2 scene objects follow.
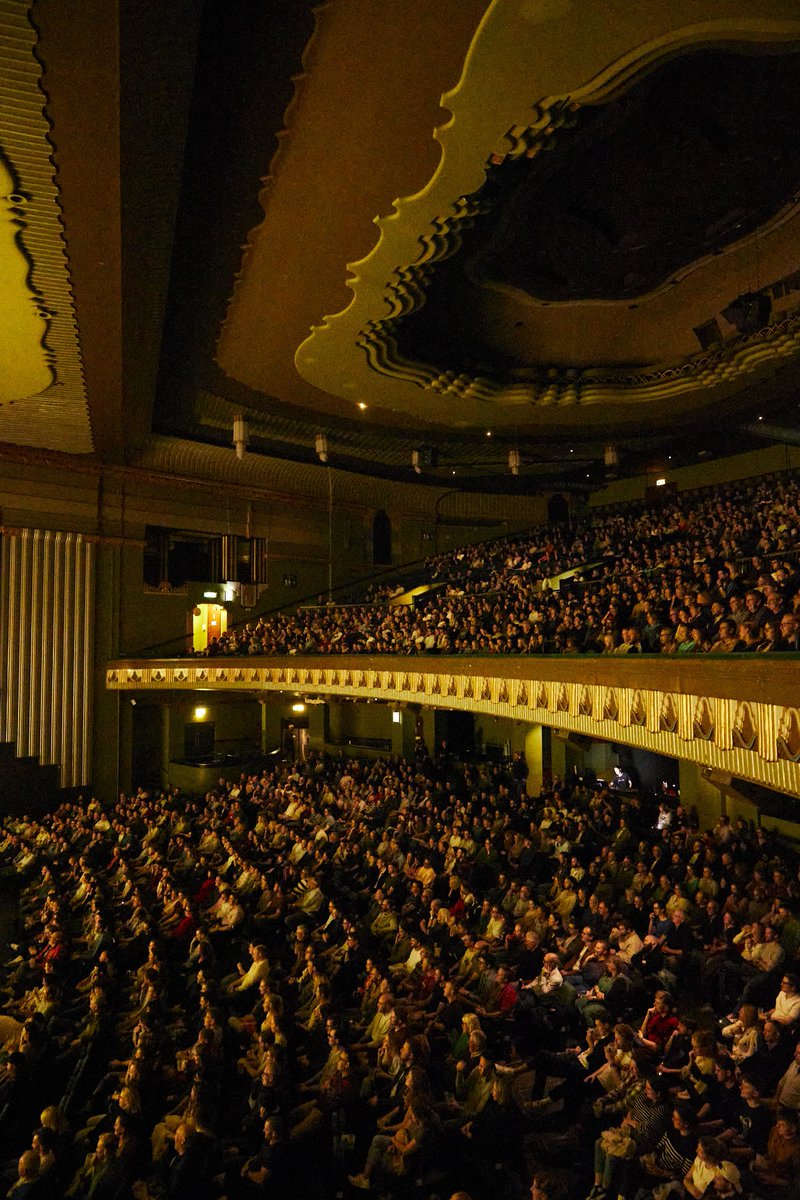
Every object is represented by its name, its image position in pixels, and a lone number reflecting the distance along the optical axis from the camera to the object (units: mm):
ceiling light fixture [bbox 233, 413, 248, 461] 12086
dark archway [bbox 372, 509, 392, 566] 20344
